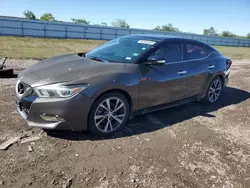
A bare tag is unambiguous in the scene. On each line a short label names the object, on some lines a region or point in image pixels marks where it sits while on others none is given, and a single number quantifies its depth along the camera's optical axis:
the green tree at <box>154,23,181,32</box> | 84.50
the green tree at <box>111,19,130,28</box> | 85.69
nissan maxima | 3.30
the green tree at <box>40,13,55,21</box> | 77.12
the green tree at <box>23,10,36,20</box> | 71.19
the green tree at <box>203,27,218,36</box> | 98.87
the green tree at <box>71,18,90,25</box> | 85.71
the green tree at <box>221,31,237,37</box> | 89.56
